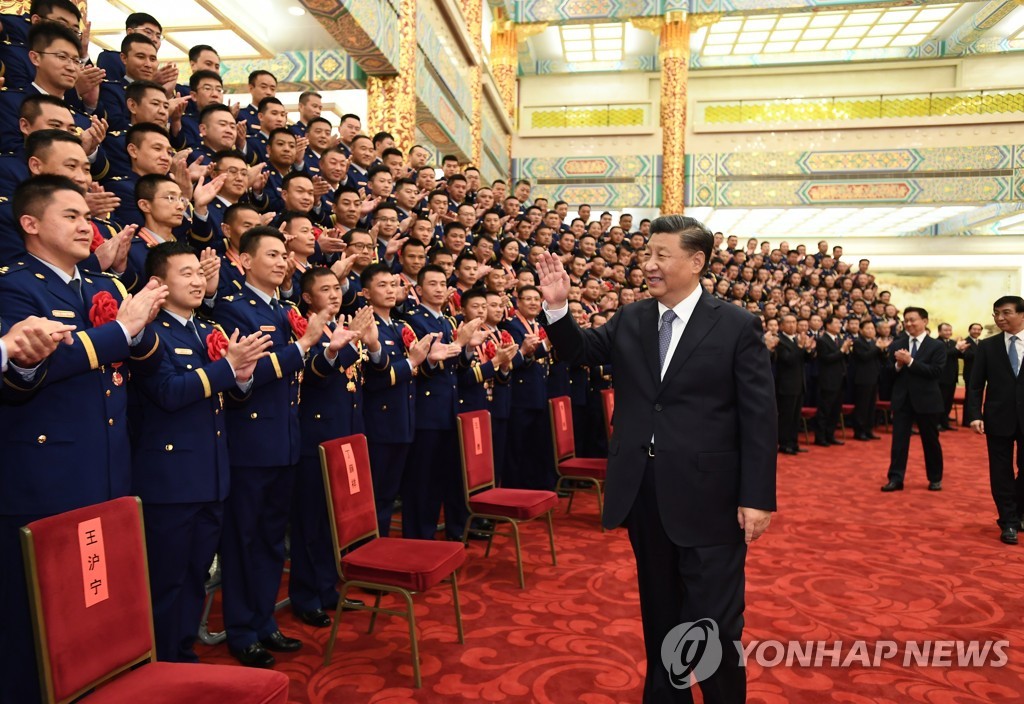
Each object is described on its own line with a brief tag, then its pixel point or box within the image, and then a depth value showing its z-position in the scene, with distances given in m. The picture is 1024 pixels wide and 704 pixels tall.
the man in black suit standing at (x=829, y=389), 8.22
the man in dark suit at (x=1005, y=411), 4.38
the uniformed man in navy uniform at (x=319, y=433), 2.90
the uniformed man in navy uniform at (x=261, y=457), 2.53
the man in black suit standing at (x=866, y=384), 8.71
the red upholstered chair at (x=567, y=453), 4.34
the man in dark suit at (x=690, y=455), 1.86
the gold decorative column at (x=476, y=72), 11.53
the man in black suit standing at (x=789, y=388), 7.69
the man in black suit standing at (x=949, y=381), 9.67
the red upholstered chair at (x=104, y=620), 1.45
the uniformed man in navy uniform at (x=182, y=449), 2.12
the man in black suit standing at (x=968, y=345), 6.57
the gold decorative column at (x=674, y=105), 13.59
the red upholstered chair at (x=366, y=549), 2.45
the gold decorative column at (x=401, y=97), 7.94
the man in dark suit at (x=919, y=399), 5.69
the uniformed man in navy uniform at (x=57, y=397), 1.76
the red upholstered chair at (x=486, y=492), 3.44
